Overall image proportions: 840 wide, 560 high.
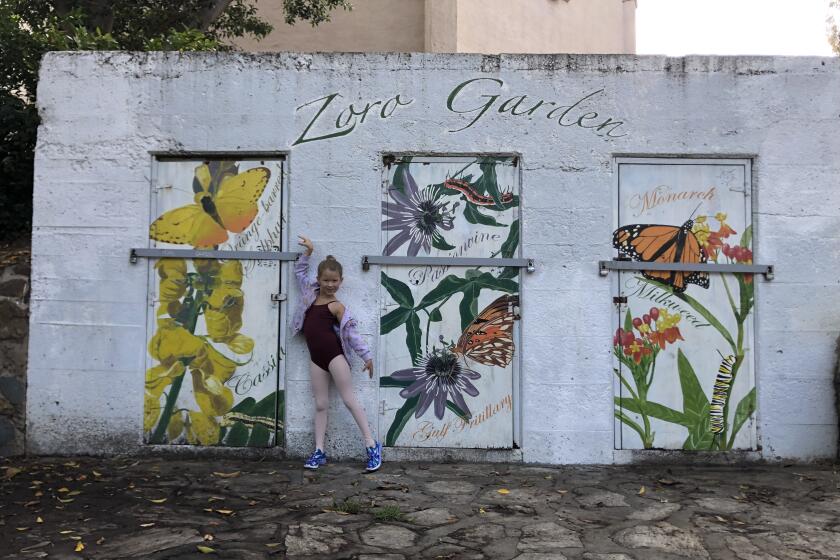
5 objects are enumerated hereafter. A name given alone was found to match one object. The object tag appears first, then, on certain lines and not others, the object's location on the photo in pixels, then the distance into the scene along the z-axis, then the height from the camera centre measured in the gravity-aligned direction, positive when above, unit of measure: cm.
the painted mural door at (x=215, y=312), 562 -14
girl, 537 -36
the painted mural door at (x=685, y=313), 561 -11
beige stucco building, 1270 +499
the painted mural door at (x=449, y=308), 562 -9
